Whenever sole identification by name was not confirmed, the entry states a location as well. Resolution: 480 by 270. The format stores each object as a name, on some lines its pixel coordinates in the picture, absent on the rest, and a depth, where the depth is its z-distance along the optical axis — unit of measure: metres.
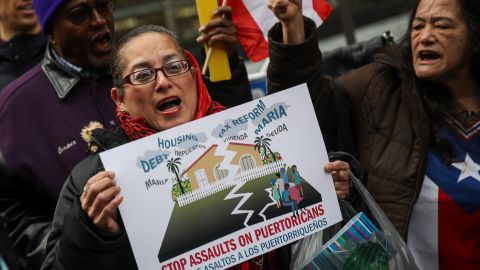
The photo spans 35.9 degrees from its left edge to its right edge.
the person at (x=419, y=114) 2.96
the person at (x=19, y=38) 3.96
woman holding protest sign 2.12
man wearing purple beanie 3.07
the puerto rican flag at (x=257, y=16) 3.42
